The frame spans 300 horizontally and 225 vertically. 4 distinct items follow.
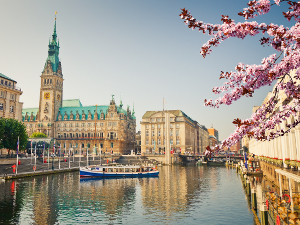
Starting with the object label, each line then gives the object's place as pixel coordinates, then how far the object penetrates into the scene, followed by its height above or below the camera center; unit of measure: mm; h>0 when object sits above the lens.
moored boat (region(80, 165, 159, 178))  74188 -7067
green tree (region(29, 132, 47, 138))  149125 +6758
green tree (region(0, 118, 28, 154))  82938 +4403
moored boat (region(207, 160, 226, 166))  132125 -8668
